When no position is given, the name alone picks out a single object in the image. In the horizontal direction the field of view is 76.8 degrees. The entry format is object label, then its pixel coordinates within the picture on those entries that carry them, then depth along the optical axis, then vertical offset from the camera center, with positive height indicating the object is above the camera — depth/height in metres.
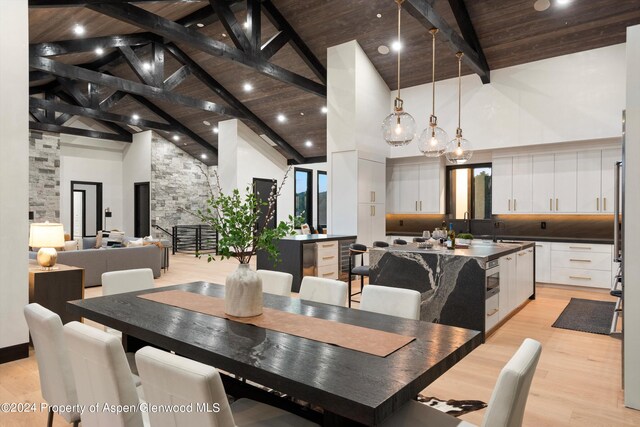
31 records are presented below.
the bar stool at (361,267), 4.82 -0.65
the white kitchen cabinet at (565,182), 6.70 +0.53
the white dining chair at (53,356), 1.72 -0.64
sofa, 6.68 -0.85
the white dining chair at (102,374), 1.41 -0.59
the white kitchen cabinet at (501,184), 7.34 +0.53
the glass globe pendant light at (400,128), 3.74 +0.79
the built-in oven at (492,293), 3.89 -0.81
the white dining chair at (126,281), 2.83 -0.51
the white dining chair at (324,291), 2.63 -0.53
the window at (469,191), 7.95 +0.43
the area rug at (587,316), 4.47 -1.26
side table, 3.85 -0.74
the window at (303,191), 13.48 +0.73
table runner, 1.65 -0.54
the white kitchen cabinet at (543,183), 6.92 +0.52
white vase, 2.05 -0.41
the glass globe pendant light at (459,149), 4.76 +0.75
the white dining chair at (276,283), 2.93 -0.52
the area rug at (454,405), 2.58 -1.27
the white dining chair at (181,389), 1.12 -0.51
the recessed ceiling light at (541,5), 5.55 +2.89
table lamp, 3.69 -0.22
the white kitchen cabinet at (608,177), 6.35 +0.58
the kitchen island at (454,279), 3.87 -0.67
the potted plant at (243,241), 1.97 -0.15
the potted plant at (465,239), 5.11 -0.34
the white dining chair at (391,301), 2.33 -0.53
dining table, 1.24 -0.54
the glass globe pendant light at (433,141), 4.33 +0.77
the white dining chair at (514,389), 1.20 -0.53
